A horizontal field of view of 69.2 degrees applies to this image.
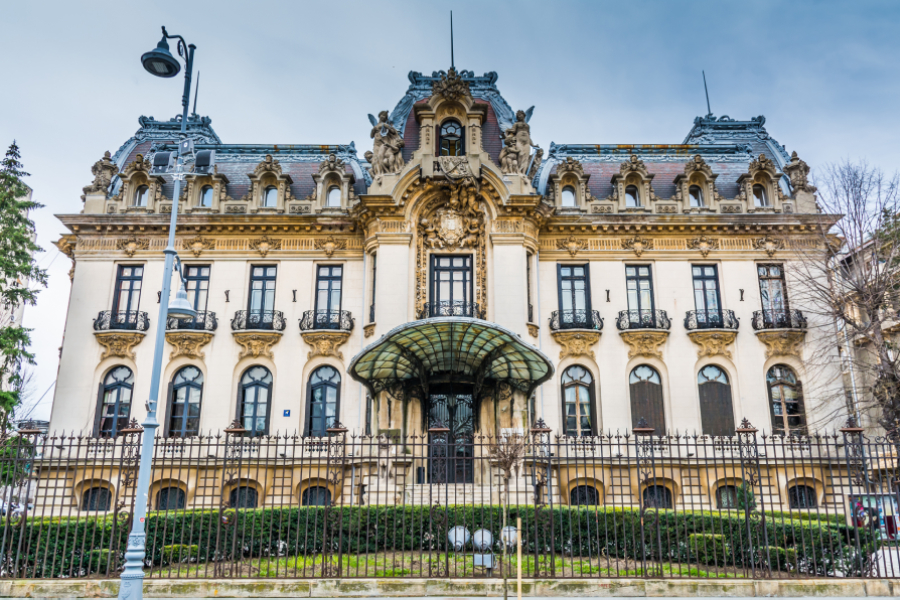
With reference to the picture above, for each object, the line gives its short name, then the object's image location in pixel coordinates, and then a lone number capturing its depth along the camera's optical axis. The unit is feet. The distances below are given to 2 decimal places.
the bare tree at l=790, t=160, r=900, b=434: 75.87
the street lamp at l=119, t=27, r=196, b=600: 35.09
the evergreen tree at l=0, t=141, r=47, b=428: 81.30
